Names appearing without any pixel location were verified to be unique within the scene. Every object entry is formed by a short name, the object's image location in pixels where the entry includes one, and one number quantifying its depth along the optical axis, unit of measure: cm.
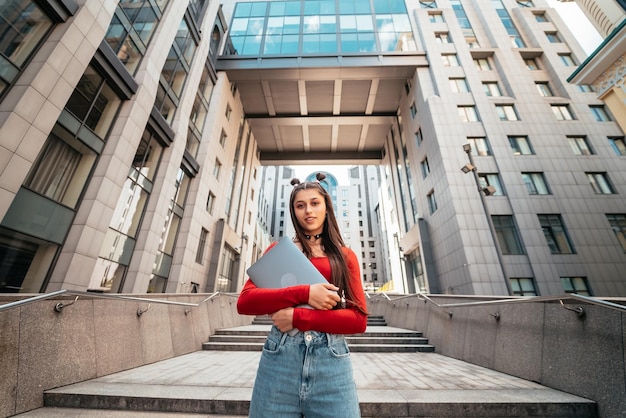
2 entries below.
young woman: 139
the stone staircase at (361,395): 324
